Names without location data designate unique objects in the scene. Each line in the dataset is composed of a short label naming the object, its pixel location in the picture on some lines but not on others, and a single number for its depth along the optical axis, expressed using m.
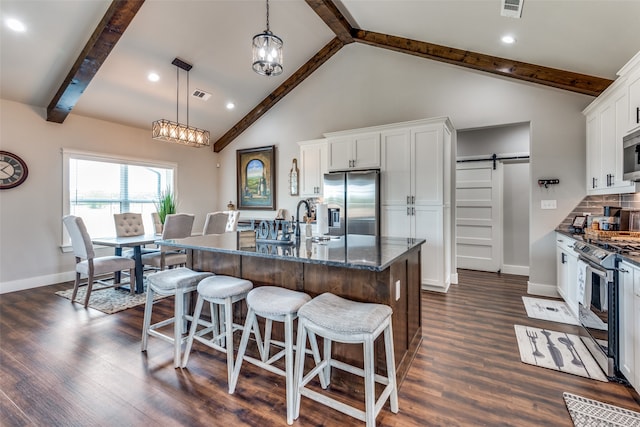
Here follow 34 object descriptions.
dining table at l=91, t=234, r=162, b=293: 3.85
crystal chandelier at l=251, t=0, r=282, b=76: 2.58
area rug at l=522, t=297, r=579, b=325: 3.13
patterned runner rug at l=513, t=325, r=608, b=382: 2.21
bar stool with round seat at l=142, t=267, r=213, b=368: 2.24
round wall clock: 4.15
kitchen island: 1.93
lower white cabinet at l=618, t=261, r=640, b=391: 1.82
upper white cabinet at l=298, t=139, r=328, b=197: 5.37
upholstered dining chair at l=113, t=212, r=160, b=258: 4.63
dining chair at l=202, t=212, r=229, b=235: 4.63
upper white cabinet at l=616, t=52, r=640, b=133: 2.44
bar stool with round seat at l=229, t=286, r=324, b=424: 1.72
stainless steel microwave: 2.45
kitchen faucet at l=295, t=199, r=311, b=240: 2.67
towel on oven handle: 2.46
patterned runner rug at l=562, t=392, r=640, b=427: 1.67
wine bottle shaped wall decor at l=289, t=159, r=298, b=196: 5.92
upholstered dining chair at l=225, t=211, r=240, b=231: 5.79
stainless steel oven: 2.04
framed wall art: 6.32
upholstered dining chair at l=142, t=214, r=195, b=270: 4.17
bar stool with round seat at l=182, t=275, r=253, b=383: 2.01
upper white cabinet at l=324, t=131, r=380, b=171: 4.49
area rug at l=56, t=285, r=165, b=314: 3.60
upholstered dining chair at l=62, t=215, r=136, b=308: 3.73
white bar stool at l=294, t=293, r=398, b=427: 1.51
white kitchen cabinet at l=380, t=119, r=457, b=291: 4.04
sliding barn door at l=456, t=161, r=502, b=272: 5.21
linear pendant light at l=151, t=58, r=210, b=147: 4.03
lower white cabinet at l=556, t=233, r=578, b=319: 3.08
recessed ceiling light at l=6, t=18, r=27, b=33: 3.26
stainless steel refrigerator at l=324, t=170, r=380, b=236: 4.41
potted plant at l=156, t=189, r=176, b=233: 5.06
